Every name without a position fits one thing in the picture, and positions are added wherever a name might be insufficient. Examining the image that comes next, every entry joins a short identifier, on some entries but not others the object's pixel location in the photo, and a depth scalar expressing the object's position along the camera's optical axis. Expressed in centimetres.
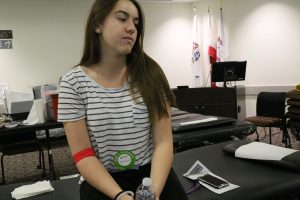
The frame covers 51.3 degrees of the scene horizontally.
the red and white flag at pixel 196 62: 704
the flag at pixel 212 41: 671
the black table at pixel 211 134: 241
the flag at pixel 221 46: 653
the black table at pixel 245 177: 154
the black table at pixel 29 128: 290
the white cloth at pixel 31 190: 185
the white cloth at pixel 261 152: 185
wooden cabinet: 537
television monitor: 539
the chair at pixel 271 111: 398
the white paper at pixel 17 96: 532
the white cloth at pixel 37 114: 309
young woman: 126
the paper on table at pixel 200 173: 156
